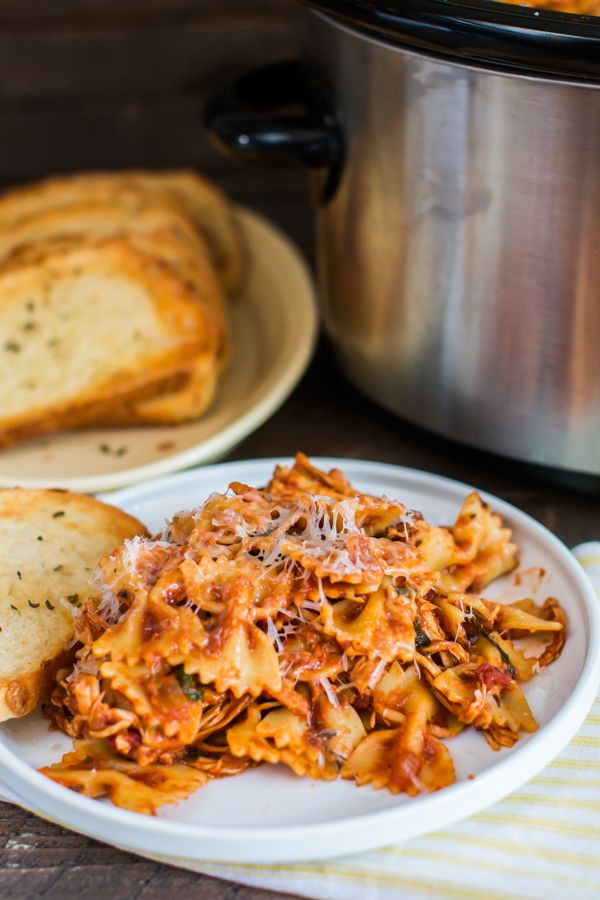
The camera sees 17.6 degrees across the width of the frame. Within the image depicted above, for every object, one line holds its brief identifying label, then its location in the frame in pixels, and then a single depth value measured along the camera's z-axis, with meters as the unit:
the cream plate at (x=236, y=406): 1.01
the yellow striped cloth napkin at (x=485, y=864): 0.76
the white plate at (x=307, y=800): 0.75
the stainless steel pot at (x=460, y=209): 0.86
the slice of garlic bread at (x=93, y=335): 1.07
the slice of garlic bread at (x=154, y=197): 1.18
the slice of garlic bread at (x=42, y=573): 0.82
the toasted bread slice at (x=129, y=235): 1.11
